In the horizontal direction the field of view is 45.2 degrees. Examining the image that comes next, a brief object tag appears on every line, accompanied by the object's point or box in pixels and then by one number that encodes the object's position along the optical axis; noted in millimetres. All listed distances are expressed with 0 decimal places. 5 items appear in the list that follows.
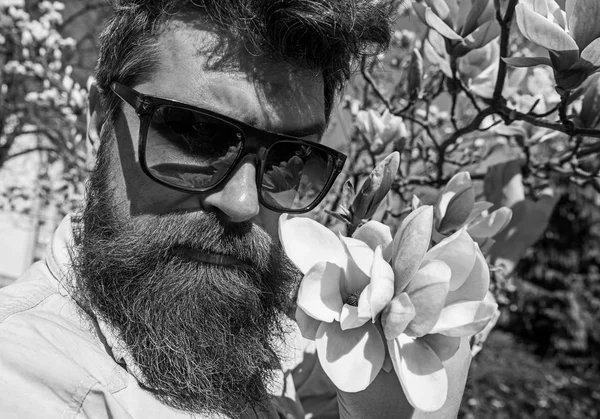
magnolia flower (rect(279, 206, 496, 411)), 327
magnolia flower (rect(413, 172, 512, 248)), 474
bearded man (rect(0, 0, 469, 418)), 458
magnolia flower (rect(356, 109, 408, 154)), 631
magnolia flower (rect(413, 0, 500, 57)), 492
